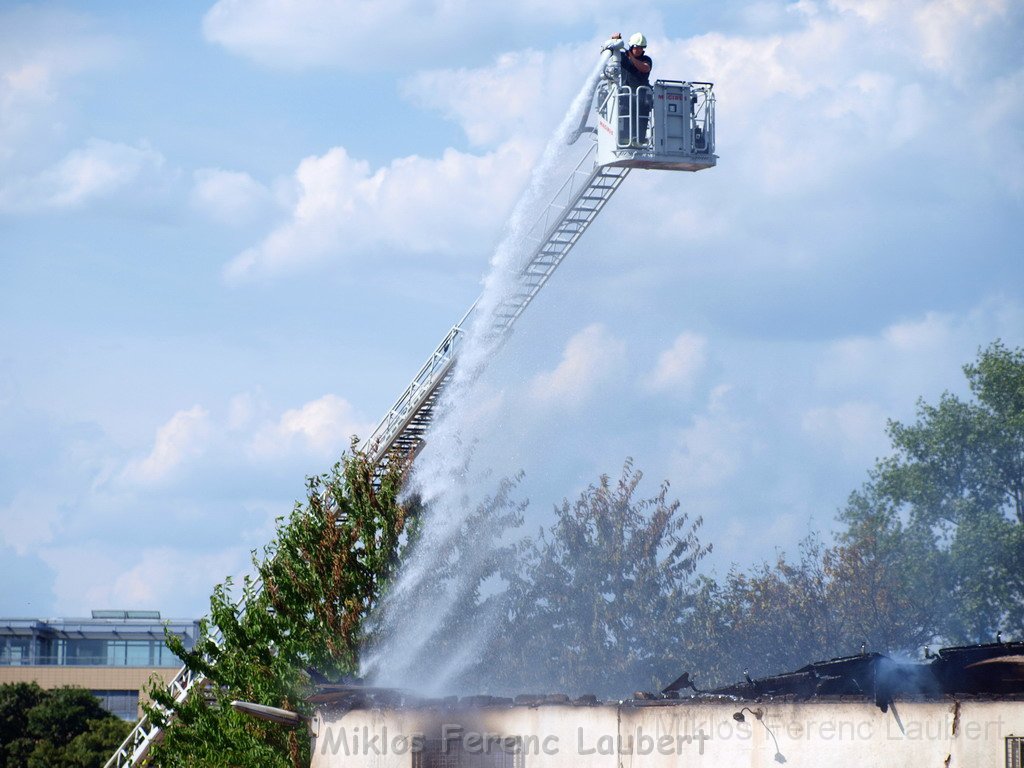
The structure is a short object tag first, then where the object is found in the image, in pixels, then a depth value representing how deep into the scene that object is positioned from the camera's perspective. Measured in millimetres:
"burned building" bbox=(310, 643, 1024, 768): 20766
